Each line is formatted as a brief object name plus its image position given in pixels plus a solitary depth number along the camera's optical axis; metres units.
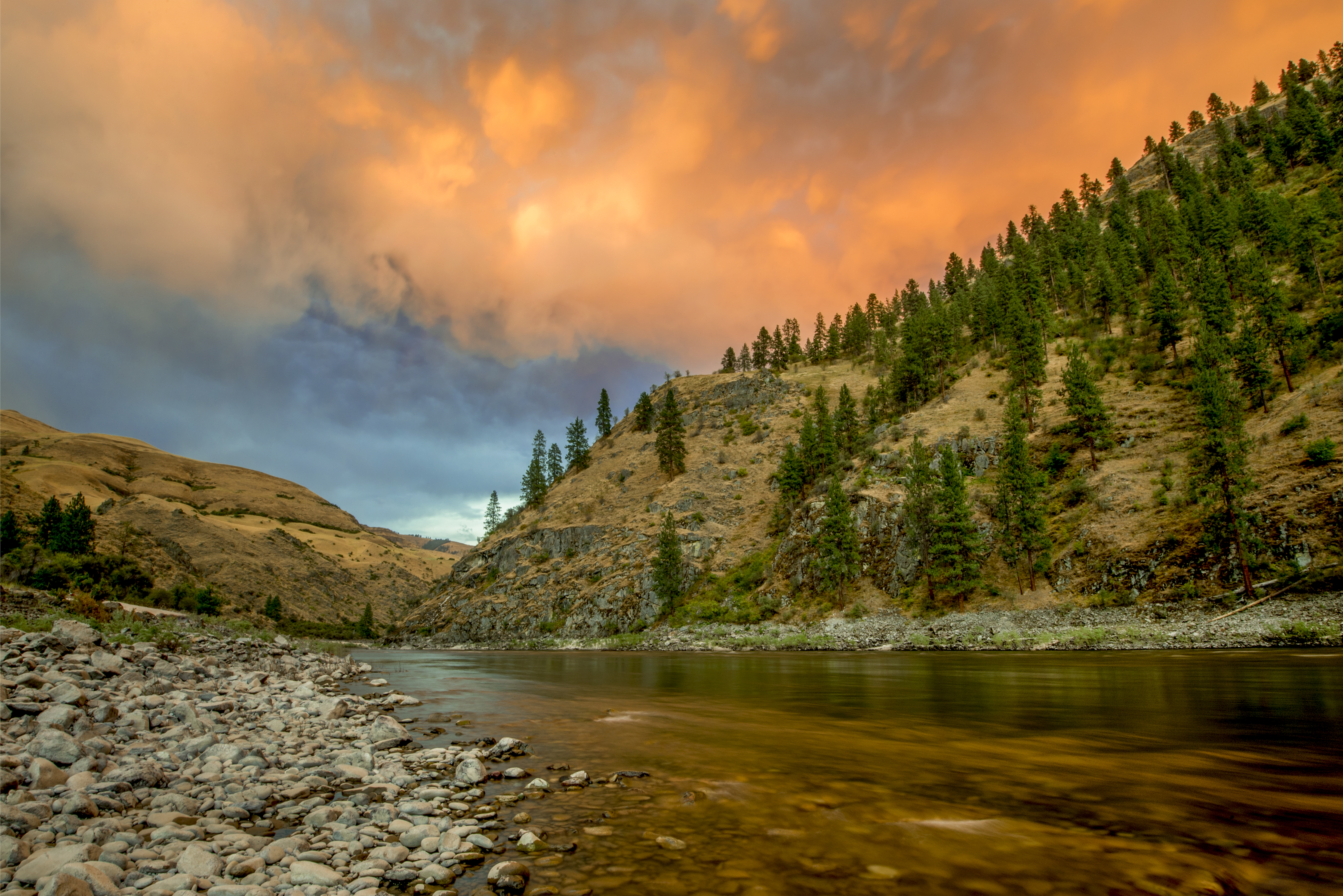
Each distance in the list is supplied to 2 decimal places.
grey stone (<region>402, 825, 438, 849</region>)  6.28
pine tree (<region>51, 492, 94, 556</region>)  82.00
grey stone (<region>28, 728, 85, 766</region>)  7.80
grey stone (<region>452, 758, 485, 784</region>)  8.91
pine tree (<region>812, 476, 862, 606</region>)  64.56
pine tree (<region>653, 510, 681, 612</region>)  80.75
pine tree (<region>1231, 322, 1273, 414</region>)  50.22
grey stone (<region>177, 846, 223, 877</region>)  5.02
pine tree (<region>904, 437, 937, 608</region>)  60.00
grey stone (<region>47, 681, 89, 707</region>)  10.12
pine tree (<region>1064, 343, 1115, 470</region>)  58.31
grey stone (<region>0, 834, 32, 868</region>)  4.82
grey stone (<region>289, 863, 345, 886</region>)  5.05
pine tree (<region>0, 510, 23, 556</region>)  78.12
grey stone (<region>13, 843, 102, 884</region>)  4.54
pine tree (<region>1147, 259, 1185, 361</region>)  68.94
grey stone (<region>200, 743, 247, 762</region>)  9.09
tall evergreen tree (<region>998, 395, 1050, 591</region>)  52.19
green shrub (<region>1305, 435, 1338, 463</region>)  37.25
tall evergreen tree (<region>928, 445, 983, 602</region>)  54.56
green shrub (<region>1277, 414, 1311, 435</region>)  41.44
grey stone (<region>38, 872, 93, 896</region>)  4.20
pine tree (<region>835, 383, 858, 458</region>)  88.62
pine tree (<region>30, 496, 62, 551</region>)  86.00
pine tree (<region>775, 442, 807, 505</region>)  85.75
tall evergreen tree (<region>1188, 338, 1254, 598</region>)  38.69
